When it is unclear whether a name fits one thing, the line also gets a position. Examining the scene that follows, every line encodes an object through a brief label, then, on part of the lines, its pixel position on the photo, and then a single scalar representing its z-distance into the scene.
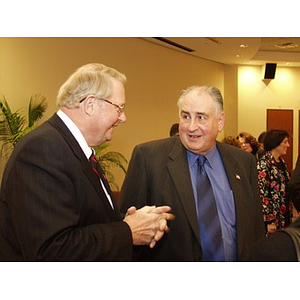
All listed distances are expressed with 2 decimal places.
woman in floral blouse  4.51
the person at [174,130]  5.66
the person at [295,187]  3.58
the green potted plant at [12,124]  4.76
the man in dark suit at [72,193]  1.43
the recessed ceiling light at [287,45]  10.35
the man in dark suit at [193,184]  2.12
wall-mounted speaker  11.95
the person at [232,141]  5.46
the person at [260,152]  5.78
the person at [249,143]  6.06
